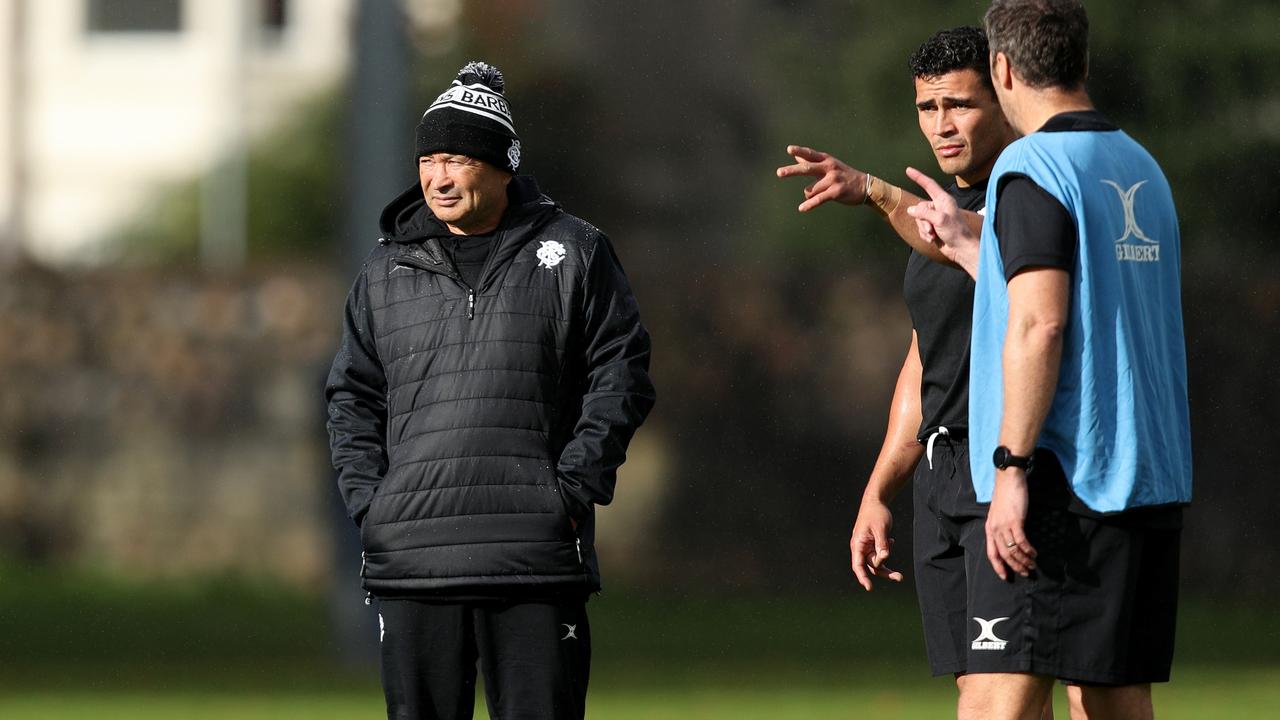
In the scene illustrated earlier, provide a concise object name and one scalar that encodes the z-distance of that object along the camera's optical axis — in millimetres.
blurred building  89875
